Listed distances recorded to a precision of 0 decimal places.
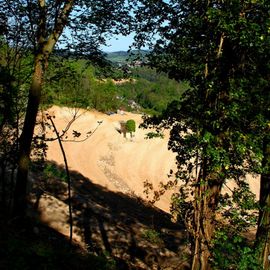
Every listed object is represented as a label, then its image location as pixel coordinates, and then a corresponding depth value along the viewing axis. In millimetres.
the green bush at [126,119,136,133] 43594
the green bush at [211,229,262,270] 7158
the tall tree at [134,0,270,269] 7359
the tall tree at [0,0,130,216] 10219
